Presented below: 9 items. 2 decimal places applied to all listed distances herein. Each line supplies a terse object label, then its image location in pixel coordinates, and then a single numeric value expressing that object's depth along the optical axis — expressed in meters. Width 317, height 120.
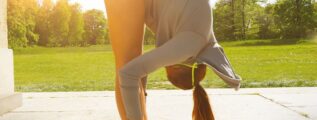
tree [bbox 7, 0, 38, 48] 37.62
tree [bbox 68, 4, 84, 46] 53.25
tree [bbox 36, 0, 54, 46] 51.22
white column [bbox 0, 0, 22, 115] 4.01
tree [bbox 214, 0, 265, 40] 51.12
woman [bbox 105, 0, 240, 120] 1.46
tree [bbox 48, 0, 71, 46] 51.22
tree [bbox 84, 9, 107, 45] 58.88
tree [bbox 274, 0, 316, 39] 47.78
